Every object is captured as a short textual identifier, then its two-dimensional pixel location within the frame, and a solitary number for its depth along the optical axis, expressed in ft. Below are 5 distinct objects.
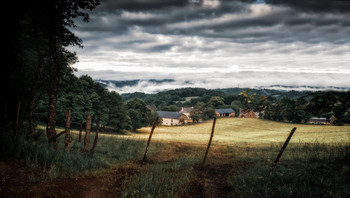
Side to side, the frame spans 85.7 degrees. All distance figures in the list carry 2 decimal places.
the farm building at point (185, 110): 494.38
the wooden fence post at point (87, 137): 35.39
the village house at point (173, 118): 379.72
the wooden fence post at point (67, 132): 34.91
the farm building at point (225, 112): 385.62
